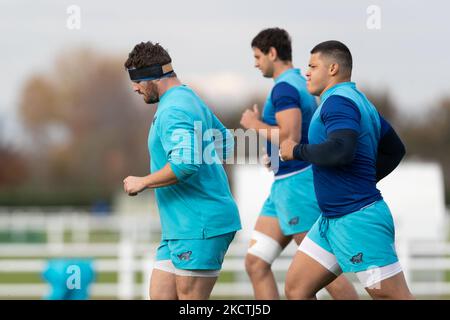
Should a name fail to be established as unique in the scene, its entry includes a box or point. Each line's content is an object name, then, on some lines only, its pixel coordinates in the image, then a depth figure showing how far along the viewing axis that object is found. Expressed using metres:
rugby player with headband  6.41
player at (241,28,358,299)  8.01
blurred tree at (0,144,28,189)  75.00
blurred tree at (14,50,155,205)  64.69
